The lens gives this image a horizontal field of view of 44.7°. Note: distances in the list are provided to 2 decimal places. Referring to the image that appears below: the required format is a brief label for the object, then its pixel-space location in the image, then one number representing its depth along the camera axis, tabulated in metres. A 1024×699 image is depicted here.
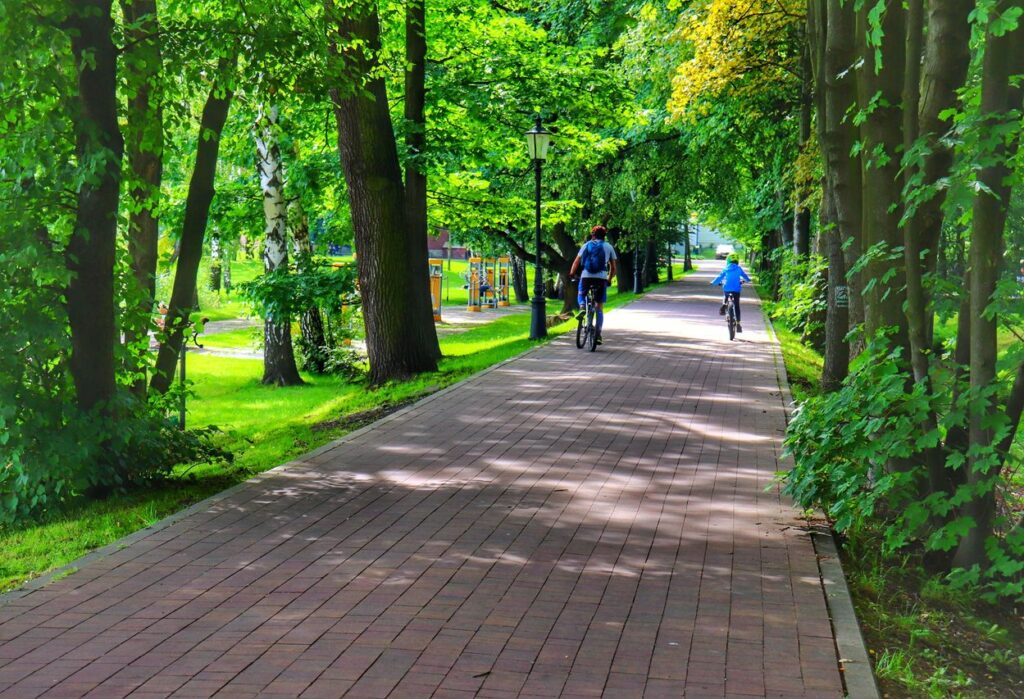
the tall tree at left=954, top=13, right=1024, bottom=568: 6.36
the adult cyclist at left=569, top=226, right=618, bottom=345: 19.73
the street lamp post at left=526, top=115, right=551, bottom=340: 22.84
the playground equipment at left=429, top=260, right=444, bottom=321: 37.94
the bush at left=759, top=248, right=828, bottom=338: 20.21
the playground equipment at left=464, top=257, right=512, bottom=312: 45.94
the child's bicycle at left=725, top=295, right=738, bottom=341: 23.64
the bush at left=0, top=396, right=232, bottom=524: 8.48
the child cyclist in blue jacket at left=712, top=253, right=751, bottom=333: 22.78
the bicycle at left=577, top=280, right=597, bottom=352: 20.30
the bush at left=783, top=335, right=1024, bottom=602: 6.48
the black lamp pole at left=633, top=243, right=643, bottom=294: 47.66
